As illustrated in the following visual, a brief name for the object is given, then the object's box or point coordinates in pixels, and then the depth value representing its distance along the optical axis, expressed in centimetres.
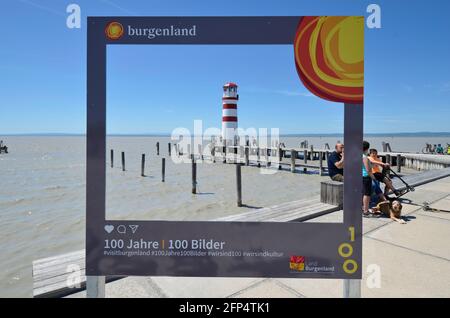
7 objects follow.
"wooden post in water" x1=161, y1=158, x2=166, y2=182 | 1648
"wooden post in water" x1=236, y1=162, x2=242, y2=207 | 1109
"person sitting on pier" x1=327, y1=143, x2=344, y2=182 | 591
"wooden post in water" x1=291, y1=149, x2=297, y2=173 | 1989
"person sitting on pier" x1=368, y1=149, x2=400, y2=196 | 633
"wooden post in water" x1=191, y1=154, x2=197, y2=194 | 1312
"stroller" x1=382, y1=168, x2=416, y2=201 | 642
